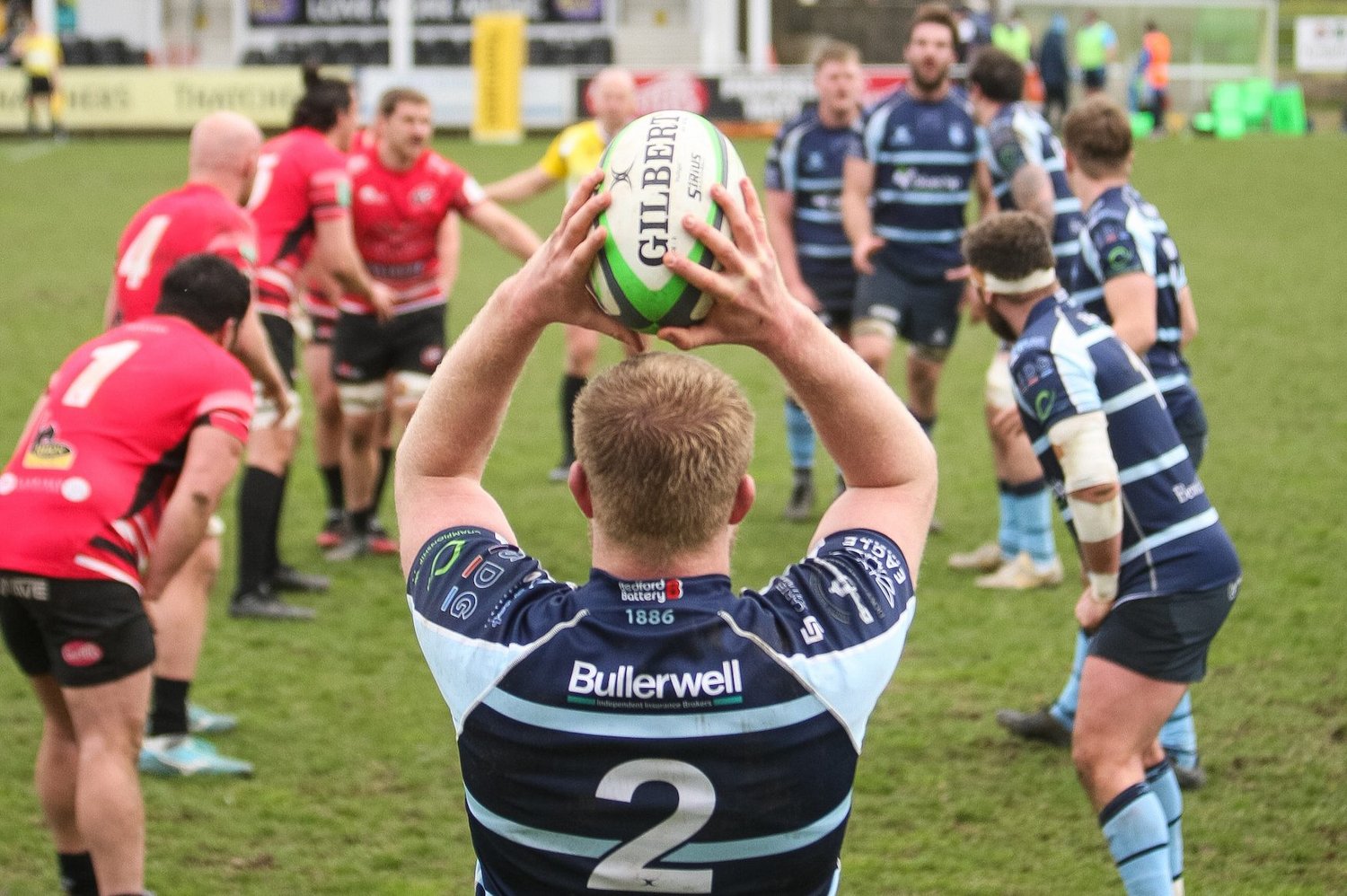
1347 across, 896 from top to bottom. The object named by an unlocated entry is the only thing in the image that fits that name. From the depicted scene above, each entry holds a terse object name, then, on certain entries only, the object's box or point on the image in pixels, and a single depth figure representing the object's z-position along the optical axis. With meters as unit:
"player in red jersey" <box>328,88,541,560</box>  16.53
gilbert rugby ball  4.96
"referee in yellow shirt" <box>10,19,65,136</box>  56.56
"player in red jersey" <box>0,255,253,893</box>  8.64
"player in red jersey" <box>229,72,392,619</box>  14.95
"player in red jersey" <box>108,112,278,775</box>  11.37
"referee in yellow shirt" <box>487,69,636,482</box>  18.98
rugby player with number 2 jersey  4.46
